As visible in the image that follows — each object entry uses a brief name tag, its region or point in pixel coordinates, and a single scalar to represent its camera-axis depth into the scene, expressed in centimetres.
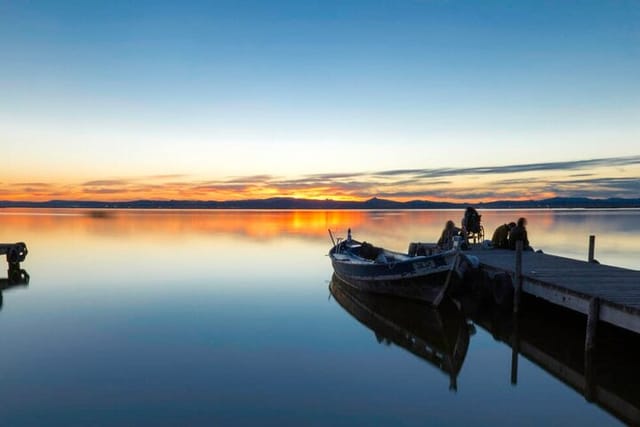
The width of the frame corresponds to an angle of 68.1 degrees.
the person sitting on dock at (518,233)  2052
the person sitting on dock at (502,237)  2231
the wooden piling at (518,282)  1445
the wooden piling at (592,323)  1039
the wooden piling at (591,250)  1855
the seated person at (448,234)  2127
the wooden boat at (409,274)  1531
